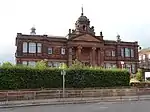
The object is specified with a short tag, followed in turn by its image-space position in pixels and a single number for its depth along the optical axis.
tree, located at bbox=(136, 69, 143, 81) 25.55
